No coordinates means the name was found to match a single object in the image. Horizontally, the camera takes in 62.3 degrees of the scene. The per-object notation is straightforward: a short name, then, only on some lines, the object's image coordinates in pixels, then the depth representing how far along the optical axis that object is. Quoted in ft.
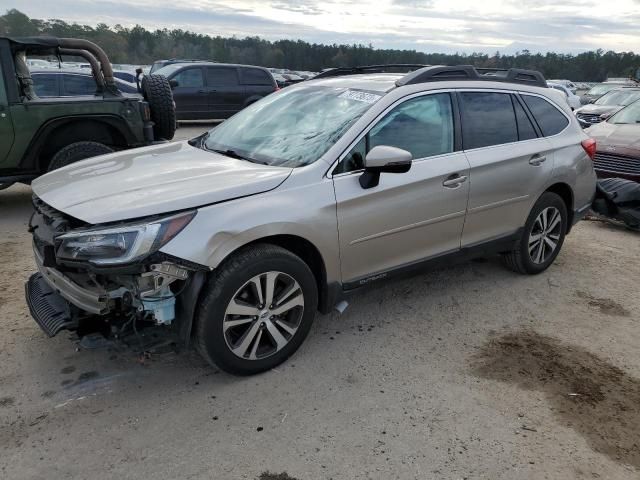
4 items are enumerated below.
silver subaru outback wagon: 9.33
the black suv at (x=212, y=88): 50.26
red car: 25.05
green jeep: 19.93
